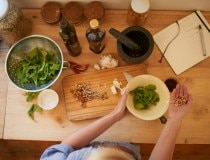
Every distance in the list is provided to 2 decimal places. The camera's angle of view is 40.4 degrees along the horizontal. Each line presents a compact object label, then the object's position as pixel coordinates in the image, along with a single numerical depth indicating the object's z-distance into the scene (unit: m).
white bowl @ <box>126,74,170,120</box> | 0.91
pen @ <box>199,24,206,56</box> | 1.04
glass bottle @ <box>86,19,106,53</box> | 0.95
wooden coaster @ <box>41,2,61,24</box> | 1.06
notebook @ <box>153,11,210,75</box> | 1.04
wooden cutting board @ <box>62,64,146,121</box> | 0.99
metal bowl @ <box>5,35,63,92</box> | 0.98
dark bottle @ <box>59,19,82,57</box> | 0.90
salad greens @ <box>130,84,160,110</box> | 0.92
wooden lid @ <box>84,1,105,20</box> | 1.05
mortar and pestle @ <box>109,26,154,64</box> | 0.96
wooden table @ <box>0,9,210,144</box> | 0.98
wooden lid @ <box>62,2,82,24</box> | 1.05
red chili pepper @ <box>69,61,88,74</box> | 1.04
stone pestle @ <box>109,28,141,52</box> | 0.95
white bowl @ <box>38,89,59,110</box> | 1.00
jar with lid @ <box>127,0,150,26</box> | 0.97
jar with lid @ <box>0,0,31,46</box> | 0.91
